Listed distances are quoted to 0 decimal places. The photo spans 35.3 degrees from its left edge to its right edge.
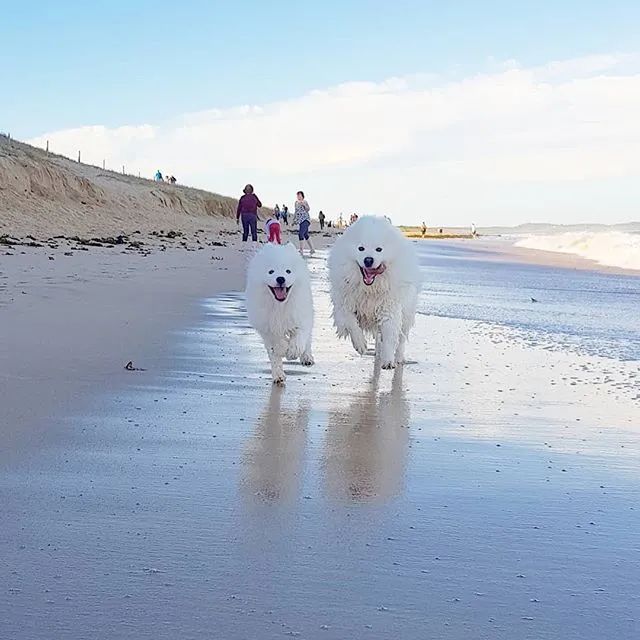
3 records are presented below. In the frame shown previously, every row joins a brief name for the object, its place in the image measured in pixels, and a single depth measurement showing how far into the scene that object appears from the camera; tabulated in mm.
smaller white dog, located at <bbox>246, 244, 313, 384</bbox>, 6598
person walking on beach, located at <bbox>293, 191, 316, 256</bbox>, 22488
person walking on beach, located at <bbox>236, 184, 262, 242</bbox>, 23159
